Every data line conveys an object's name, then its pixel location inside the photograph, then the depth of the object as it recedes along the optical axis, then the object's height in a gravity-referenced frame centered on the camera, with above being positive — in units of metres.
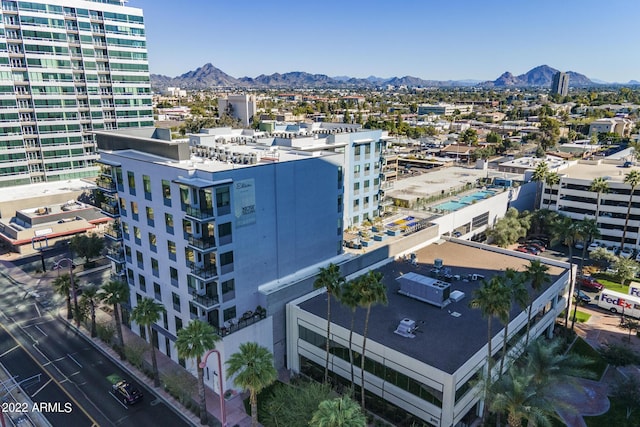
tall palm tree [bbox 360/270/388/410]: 36.50 -16.47
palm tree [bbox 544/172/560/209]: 92.09 -18.25
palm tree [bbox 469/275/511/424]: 35.28 -16.67
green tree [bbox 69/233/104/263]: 75.49 -26.52
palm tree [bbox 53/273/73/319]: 57.09 -25.12
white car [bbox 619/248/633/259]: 81.56 -30.43
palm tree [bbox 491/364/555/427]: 32.19 -22.67
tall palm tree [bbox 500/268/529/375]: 36.41 -17.01
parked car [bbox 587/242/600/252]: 85.69 -29.90
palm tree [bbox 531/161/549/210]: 94.12 -17.06
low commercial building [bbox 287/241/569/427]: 37.78 -23.52
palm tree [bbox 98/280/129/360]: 48.28 -22.42
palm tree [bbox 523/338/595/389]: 34.06 -21.42
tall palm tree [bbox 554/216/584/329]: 62.16 -19.65
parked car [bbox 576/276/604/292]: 71.25 -30.96
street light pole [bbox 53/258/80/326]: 56.59 -27.12
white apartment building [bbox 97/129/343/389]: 43.28 -14.63
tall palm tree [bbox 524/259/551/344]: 42.43 -17.45
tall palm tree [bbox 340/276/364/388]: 37.12 -17.15
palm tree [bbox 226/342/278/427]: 33.31 -21.02
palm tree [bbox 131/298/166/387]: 42.53 -21.63
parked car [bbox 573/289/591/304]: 67.69 -31.44
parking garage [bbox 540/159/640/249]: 86.25 -22.39
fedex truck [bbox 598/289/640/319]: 62.16 -29.89
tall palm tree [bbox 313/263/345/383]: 38.69 -16.52
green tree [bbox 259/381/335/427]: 35.41 -26.16
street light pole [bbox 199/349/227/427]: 36.51 -25.85
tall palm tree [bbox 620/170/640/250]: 81.19 -16.73
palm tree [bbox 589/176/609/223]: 84.94 -17.93
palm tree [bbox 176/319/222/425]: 37.16 -21.10
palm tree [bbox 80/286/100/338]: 53.38 -25.83
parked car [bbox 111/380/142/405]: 43.62 -30.07
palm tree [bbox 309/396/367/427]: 29.31 -21.74
